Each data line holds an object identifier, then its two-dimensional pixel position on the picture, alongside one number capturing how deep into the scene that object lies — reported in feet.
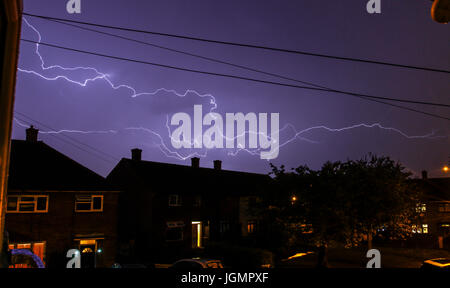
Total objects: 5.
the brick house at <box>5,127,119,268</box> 72.02
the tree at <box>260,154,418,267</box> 61.62
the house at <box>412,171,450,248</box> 132.57
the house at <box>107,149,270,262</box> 100.37
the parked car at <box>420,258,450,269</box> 49.41
